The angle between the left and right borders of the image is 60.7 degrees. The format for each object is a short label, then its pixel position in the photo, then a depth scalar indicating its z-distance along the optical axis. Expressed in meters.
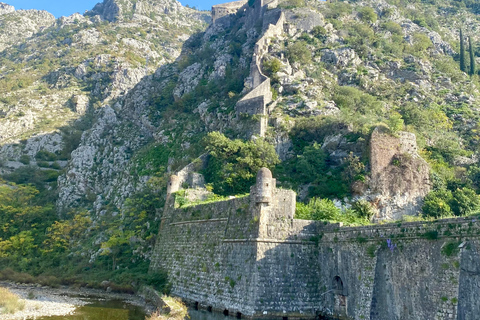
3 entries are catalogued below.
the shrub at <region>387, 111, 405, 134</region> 30.36
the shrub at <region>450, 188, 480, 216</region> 27.70
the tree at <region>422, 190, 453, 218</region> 27.61
